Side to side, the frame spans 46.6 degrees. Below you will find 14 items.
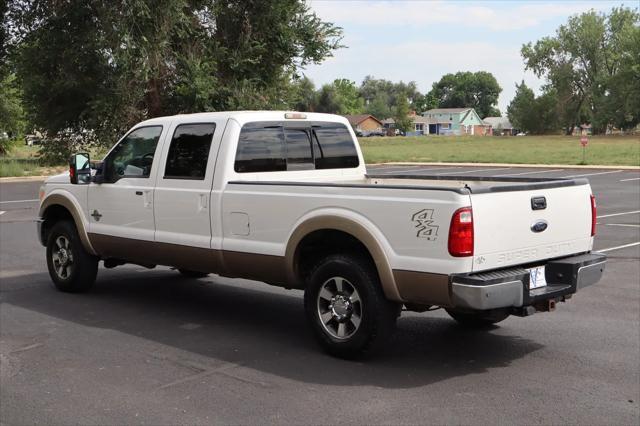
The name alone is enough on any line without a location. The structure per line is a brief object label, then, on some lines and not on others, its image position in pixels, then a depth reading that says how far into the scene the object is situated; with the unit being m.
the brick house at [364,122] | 140.75
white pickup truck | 5.24
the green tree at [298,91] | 30.28
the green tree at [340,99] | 125.00
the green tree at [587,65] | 91.94
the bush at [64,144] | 27.55
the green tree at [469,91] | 191.50
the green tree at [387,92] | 187.69
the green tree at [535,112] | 101.38
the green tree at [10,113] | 45.19
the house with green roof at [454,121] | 162.12
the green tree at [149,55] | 24.45
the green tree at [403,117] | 142.50
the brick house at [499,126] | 169.80
